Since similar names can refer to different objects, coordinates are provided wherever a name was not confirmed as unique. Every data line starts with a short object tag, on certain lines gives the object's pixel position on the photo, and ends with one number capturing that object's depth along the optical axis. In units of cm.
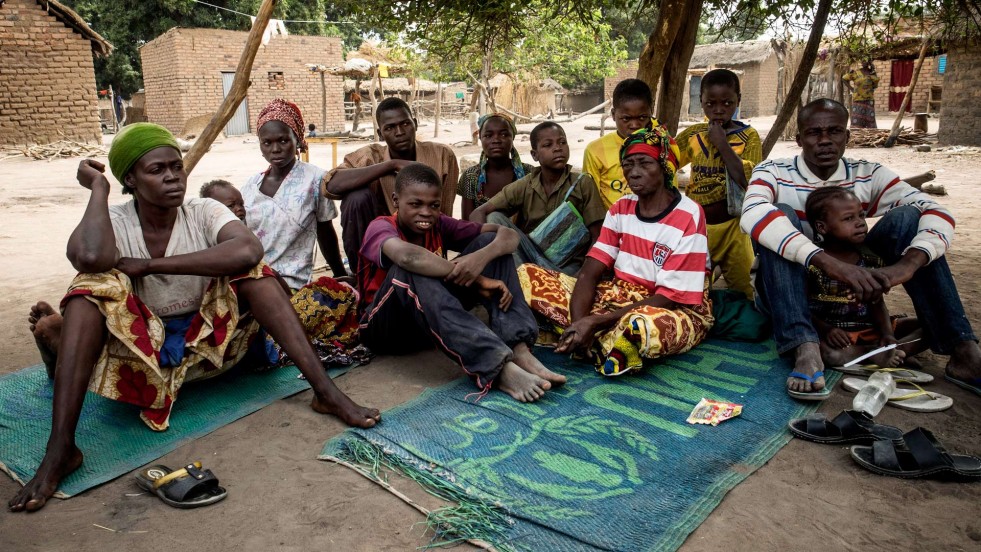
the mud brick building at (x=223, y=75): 2122
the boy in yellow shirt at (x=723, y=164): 408
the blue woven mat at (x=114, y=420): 244
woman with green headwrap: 239
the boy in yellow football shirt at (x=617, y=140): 408
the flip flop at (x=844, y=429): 246
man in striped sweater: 290
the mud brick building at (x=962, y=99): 1361
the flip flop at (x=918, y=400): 275
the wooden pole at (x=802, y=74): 581
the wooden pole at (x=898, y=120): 1542
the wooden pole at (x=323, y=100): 2253
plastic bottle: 272
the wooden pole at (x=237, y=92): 445
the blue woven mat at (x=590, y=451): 203
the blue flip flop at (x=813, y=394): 282
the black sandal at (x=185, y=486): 218
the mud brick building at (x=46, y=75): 1495
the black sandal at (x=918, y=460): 222
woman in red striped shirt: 310
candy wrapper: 269
